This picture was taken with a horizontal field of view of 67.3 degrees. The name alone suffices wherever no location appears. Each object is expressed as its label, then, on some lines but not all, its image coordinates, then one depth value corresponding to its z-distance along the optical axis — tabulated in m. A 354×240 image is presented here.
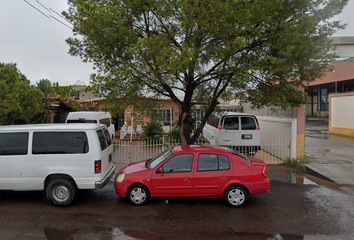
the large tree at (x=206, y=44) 7.01
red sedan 5.96
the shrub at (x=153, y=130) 13.80
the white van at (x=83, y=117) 12.52
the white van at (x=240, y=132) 11.05
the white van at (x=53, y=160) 6.00
